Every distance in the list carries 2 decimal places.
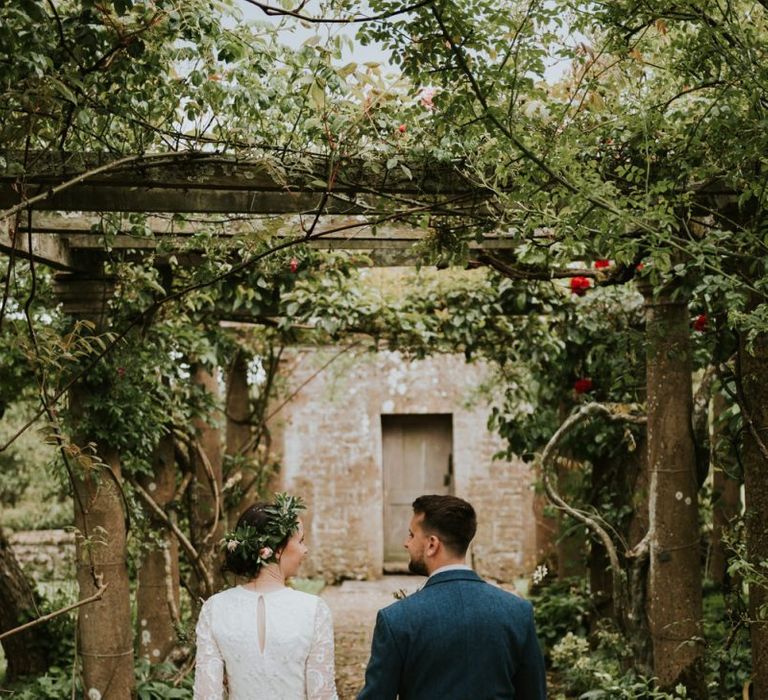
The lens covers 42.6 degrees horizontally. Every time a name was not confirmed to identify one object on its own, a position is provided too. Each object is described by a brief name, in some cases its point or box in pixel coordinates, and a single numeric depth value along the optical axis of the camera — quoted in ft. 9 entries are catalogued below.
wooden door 44.96
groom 8.79
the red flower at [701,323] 16.47
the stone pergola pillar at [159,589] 25.02
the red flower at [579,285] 20.29
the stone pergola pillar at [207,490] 25.76
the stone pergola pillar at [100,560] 18.88
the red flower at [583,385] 24.13
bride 10.33
